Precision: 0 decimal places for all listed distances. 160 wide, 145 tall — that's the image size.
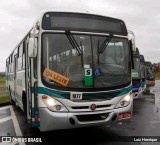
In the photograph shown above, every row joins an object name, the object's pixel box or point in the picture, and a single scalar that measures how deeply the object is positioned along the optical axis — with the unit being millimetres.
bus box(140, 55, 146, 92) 9211
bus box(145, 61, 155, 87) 14484
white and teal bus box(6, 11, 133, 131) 3717
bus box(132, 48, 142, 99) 7953
